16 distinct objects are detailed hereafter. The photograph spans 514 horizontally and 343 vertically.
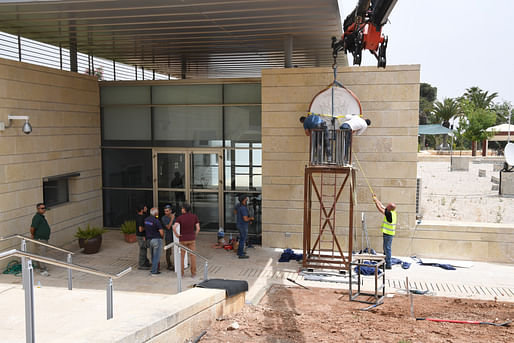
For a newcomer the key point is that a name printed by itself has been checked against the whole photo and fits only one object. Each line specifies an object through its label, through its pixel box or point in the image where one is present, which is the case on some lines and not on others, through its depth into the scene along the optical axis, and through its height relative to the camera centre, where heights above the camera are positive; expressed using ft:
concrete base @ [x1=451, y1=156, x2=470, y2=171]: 108.51 -4.78
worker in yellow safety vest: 35.37 -6.61
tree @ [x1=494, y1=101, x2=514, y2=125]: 206.55 +14.49
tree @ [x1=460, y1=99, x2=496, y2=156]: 143.27 +5.96
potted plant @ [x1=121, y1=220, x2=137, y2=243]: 43.34 -8.45
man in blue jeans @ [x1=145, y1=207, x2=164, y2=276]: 33.17 -6.79
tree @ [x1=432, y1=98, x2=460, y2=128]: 179.11 +12.96
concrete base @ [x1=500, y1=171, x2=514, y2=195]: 67.67 -5.94
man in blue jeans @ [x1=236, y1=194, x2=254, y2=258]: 37.58 -6.60
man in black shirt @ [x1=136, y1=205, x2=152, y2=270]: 34.17 -7.22
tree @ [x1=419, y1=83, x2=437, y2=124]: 252.38 +28.18
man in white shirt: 32.07 +1.16
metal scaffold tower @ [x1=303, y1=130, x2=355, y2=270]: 32.68 -6.01
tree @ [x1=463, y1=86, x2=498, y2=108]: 178.40 +17.59
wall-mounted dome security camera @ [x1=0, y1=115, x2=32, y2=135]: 34.47 +1.43
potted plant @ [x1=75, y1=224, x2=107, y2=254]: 39.52 -8.41
